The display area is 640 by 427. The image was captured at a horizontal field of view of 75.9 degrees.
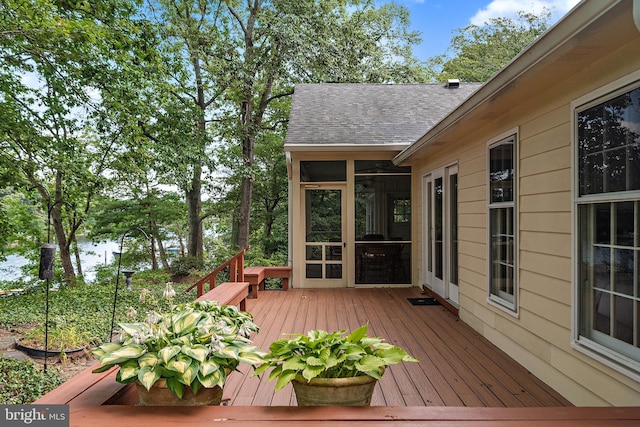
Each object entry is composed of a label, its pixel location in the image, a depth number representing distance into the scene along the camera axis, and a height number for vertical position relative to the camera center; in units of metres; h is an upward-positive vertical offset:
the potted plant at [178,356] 1.67 -0.61
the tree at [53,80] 6.41 +2.62
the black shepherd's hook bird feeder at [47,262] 3.57 -0.41
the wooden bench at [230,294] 4.17 -0.88
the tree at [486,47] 18.75 +8.09
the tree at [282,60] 12.34 +4.93
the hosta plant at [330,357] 1.67 -0.61
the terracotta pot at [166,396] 1.72 -0.77
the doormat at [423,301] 6.00 -1.29
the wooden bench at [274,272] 7.21 -1.04
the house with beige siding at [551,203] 2.21 +0.09
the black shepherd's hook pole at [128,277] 9.13 -1.41
